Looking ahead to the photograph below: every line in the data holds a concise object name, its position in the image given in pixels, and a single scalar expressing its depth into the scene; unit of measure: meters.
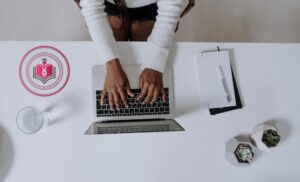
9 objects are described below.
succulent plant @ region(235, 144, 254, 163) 0.96
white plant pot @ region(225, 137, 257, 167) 0.96
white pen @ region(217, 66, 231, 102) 1.01
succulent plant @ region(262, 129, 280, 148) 0.96
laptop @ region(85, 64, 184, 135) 0.91
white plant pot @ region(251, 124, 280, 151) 0.96
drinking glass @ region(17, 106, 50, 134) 0.92
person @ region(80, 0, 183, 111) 0.94
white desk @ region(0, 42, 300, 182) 0.94
